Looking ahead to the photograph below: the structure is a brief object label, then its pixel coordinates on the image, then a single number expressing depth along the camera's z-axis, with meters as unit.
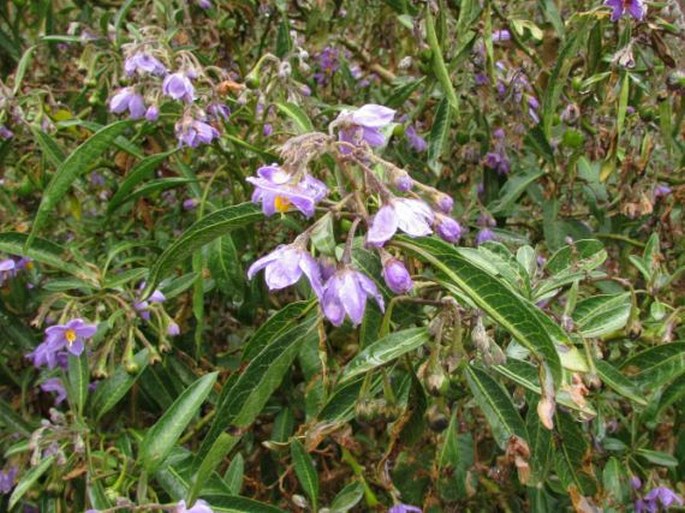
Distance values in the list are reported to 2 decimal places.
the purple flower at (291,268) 0.33
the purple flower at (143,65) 0.55
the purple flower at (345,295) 0.33
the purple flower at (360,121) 0.35
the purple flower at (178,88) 0.53
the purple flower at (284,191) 0.32
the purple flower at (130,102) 0.56
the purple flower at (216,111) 0.55
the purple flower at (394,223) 0.32
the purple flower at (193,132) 0.52
